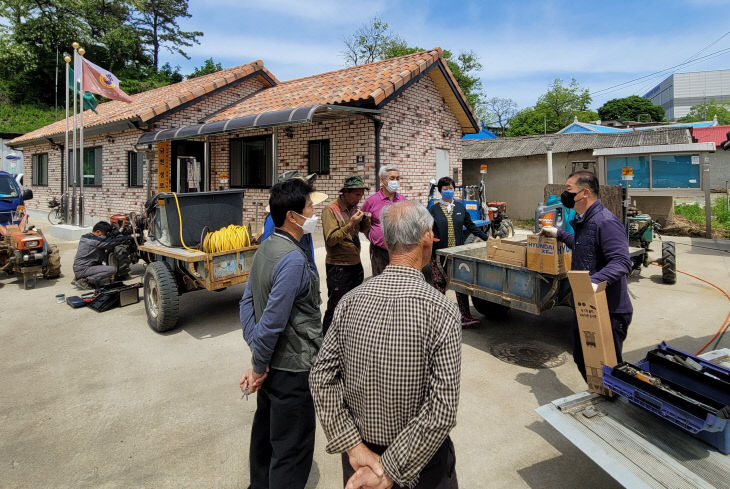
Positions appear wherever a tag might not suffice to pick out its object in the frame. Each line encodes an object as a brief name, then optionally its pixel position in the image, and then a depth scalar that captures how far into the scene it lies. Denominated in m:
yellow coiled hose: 5.59
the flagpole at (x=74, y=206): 13.35
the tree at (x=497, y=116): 52.81
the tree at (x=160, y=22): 40.12
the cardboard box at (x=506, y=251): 4.82
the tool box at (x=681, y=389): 2.28
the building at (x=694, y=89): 102.88
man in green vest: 2.24
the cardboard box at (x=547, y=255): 4.42
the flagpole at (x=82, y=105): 12.55
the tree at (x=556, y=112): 48.31
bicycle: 16.67
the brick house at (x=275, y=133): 10.72
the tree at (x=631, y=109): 55.84
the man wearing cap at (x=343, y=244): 4.38
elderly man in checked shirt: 1.53
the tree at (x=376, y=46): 42.22
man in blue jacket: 3.18
